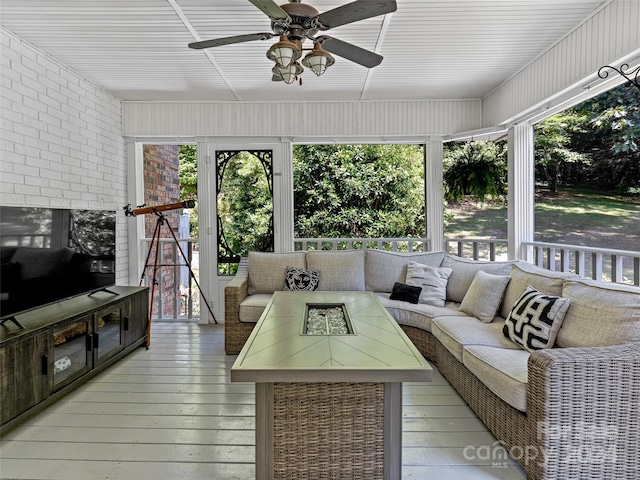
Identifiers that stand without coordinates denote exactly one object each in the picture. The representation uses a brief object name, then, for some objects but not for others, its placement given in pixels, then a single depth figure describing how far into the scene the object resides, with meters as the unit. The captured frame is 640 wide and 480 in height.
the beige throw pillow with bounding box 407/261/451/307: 3.61
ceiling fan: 1.83
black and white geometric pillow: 2.23
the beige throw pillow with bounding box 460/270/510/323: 2.99
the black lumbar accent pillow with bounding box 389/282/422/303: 3.62
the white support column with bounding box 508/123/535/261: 3.95
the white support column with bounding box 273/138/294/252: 4.56
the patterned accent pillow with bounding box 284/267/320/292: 3.91
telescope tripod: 3.77
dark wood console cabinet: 2.16
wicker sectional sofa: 1.66
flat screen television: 2.39
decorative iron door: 4.61
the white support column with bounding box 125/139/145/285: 4.55
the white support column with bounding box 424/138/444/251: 4.61
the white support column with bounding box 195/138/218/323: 4.57
